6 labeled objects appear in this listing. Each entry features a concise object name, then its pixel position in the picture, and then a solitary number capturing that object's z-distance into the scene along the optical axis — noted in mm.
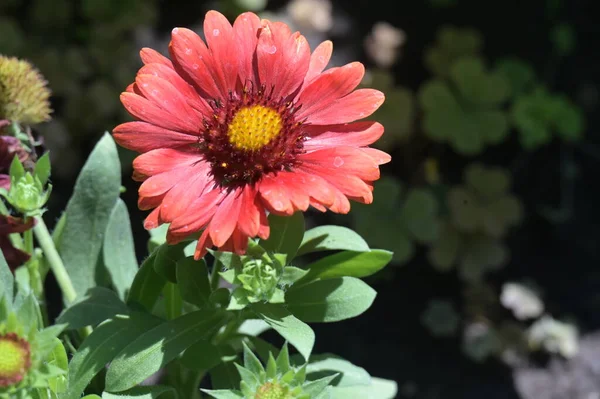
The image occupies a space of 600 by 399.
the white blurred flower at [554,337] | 2318
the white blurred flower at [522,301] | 2346
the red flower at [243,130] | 814
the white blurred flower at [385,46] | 2660
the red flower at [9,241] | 916
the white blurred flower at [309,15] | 2664
